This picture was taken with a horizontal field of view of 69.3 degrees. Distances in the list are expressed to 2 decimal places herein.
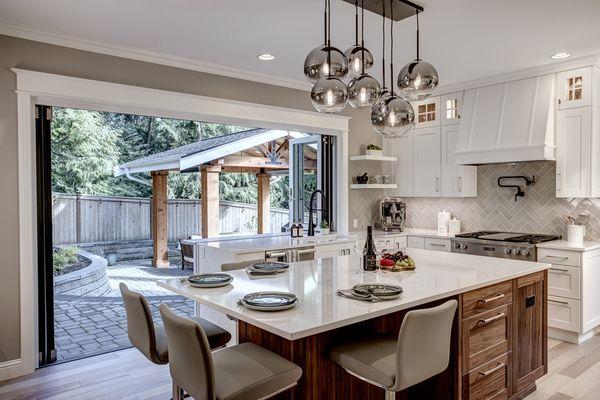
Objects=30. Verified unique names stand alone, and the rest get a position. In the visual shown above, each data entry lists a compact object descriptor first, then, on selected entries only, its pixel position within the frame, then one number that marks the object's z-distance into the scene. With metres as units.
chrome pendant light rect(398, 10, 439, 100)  2.51
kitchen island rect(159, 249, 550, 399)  1.99
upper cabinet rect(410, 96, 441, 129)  5.58
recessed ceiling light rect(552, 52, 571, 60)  4.10
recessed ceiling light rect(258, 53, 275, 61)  4.05
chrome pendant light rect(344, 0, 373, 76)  2.72
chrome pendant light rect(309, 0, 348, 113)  2.47
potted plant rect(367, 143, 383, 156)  5.64
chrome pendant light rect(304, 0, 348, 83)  2.43
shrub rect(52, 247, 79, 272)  7.71
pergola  7.36
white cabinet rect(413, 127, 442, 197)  5.55
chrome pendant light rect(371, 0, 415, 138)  2.67
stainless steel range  4.33
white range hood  4.45
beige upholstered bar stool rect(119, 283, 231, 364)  2.22
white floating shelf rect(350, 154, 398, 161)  5.55
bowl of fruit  2.86
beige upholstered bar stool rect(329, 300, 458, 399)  1.89
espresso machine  5.73
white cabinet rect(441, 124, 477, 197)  5.27
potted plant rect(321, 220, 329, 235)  5.25
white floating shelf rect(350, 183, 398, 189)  5.54
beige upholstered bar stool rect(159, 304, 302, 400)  1.68
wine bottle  2.88
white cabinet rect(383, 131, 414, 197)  5.86
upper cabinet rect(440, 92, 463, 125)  5.34
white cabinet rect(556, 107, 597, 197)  4.24
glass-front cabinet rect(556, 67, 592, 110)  4.23
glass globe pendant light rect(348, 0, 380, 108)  2.56
